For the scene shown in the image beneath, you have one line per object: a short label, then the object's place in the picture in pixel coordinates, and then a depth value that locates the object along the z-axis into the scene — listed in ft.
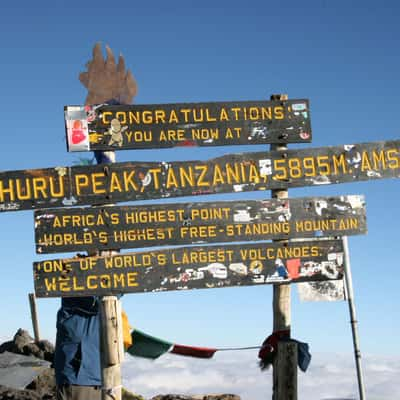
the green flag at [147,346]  33.71
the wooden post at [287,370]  32.25
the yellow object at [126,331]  32.18
